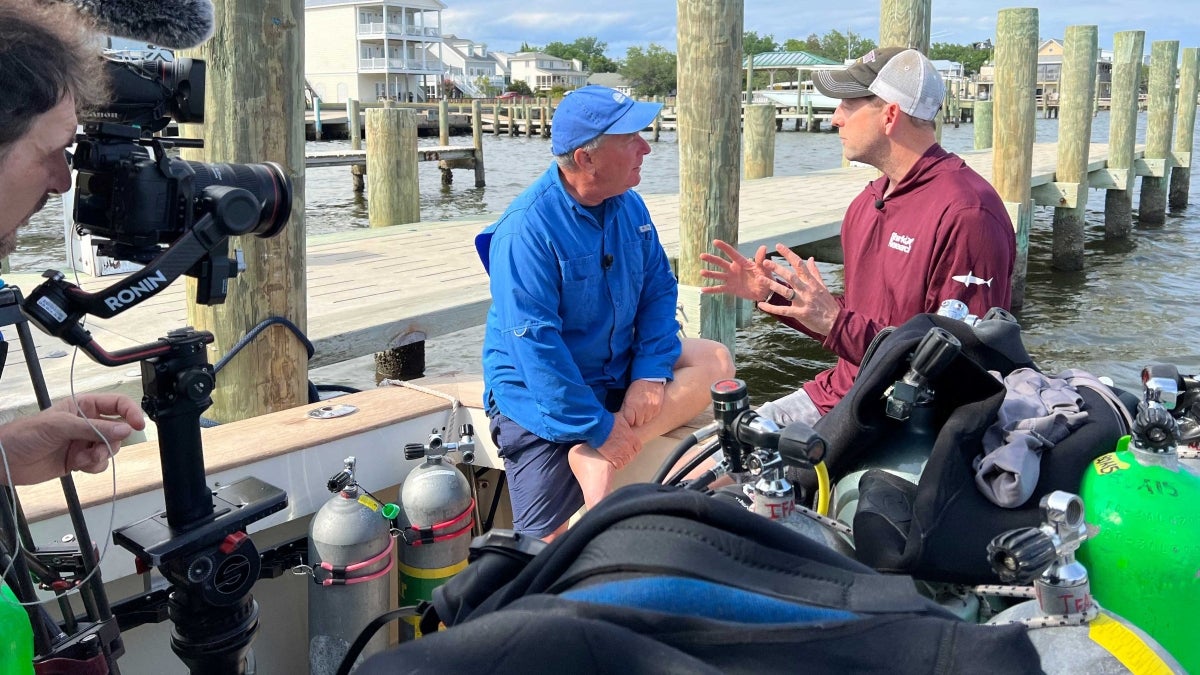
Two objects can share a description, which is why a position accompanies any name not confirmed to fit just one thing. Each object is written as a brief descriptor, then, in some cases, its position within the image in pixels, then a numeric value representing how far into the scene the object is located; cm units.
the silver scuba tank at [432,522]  290
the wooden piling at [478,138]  2105
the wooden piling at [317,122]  3303
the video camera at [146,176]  176
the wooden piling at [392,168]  1121
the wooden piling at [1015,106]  1061
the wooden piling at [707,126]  528
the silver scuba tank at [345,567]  271
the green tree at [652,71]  9600
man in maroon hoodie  301
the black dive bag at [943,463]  166
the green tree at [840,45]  10519
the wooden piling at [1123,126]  1550
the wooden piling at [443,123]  2569
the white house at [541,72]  10600
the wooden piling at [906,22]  789
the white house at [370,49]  6116
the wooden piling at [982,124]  2103
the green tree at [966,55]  11075
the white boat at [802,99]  4894
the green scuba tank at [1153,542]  155
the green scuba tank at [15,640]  124
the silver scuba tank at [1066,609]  127
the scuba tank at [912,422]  170
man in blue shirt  308
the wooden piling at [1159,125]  1661
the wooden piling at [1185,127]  1784
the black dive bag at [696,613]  92
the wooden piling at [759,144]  1549
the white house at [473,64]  9609
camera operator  142
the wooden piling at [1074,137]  1286
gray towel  167
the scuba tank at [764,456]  150
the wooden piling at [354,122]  2079
